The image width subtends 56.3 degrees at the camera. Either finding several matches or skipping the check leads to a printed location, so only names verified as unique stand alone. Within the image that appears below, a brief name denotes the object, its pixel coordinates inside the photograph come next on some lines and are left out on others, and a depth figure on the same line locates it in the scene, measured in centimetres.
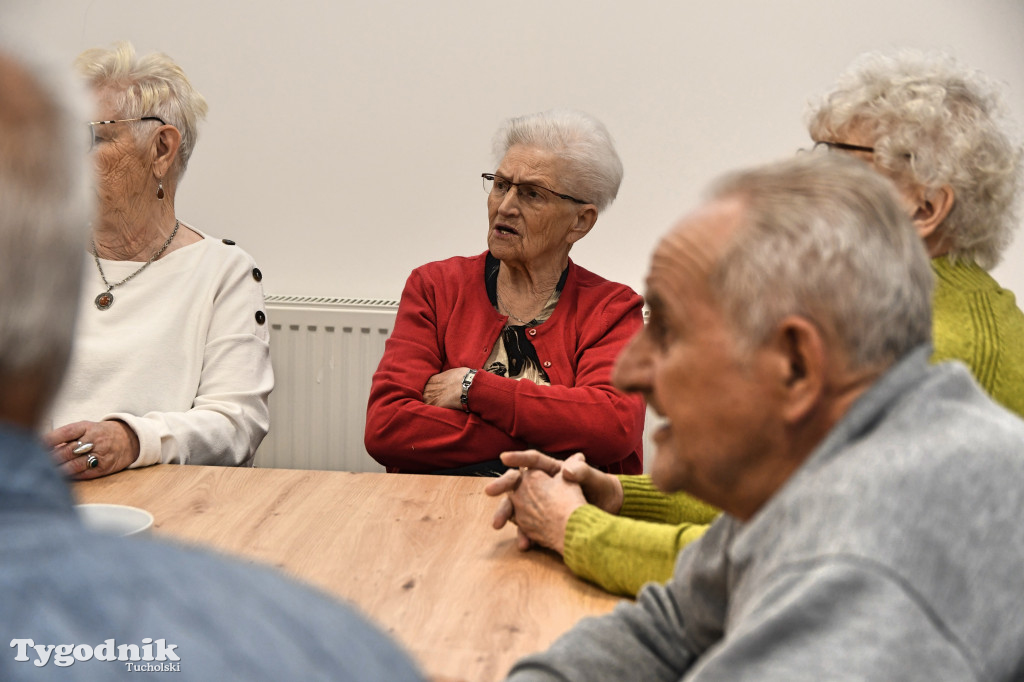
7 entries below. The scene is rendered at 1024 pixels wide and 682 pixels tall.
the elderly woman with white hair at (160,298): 215
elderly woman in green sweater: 141
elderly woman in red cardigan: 212
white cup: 138
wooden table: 118
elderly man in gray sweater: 65
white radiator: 332
